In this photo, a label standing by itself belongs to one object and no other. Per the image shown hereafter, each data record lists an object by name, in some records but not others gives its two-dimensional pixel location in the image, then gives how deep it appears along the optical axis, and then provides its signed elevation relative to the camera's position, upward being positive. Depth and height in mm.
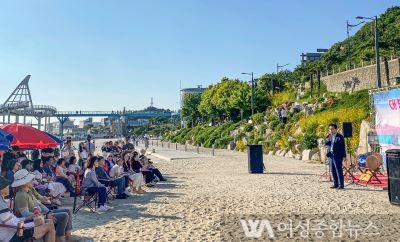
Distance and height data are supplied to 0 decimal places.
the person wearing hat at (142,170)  13547 -881
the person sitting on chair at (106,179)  10630 -942
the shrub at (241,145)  37166 -99
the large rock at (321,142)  23722 +104
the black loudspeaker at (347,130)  15242 +532
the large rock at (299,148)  26648 -288
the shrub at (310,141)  25125 +185
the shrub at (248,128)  41675 +1800
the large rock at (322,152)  22938 -510
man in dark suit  12039 -364
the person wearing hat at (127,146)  17081 -15
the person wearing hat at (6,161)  7934 -324
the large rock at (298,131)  29516 +975
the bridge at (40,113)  74875 +9818
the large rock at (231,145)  40031 -95
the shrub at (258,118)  41938 +2919
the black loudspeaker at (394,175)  9062 -774
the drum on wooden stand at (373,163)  12344 -648
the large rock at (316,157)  23862 -837
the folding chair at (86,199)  9352 -1308
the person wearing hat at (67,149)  15855 -111
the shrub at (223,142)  42494 +303
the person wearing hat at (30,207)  5531 -883
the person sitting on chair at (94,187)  9383 -1005
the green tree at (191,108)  73625 +7151
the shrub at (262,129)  37450 +1516
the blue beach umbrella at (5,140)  8385 +160
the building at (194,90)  192250 +28161
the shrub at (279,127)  34397 +1550
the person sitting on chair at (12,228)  4867 -1065
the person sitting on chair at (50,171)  9953 -671
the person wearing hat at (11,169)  7604 -442
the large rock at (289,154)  27416 -726
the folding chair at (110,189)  10541 -1249
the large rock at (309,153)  24469 -624
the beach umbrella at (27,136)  11961 +343
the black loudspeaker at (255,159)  17734 -684
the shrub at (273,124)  36125 +1916
